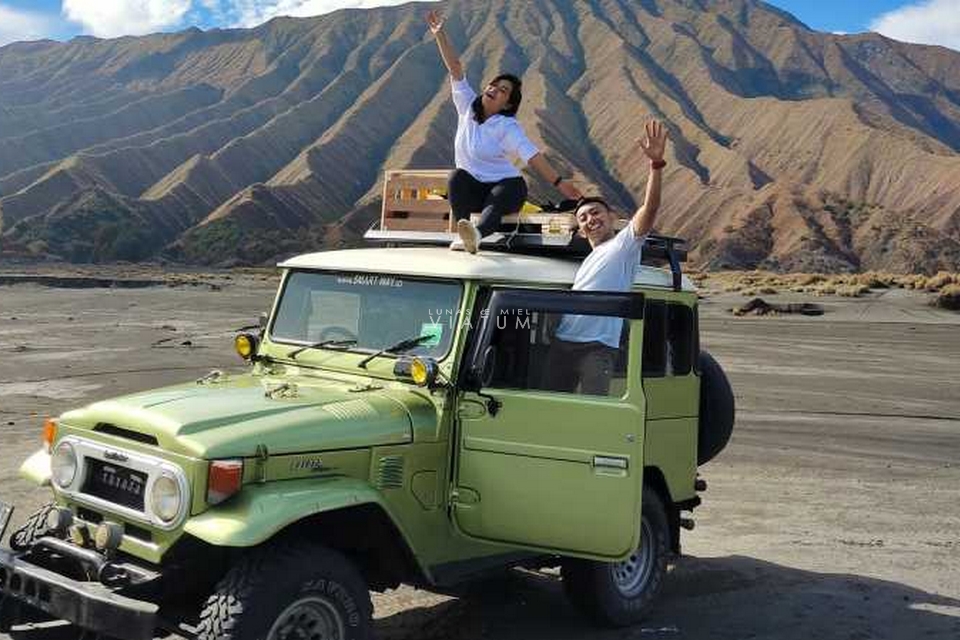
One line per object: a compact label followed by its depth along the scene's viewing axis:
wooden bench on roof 7.52
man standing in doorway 5.88
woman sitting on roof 7.14
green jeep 4.86
